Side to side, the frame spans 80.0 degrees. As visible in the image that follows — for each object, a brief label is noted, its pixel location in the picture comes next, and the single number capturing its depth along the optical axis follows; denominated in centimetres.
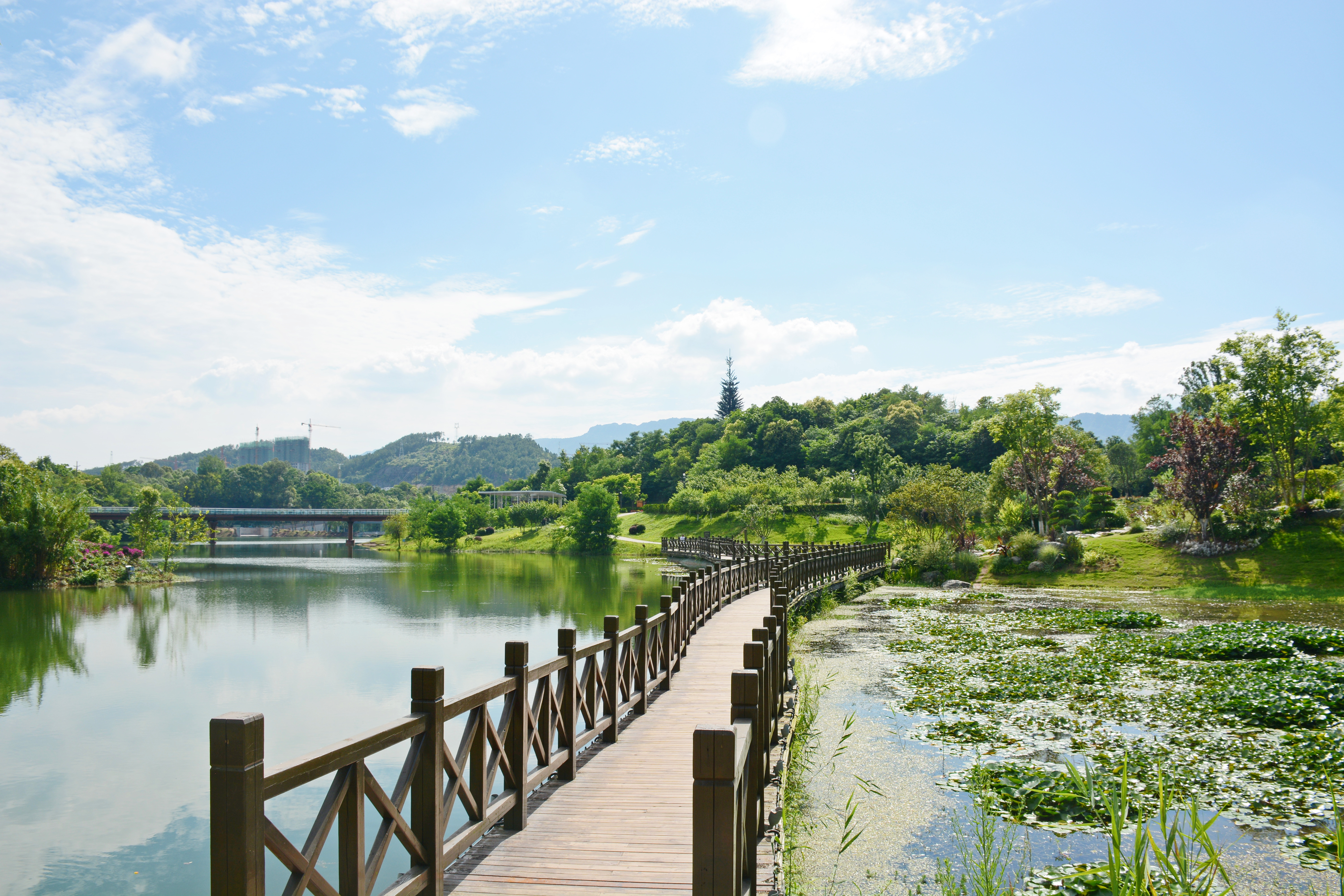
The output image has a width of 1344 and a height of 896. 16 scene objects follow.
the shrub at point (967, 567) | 3288
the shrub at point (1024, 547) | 3341
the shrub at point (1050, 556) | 3288
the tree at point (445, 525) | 7262
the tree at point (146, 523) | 4091
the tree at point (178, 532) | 4144
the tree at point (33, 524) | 3247
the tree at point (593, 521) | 6281
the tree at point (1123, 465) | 6419
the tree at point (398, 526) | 7975
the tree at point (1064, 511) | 3953
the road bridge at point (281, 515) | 6569
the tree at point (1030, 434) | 3875
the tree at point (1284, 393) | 3388
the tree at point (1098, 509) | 4094
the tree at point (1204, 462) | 3061
